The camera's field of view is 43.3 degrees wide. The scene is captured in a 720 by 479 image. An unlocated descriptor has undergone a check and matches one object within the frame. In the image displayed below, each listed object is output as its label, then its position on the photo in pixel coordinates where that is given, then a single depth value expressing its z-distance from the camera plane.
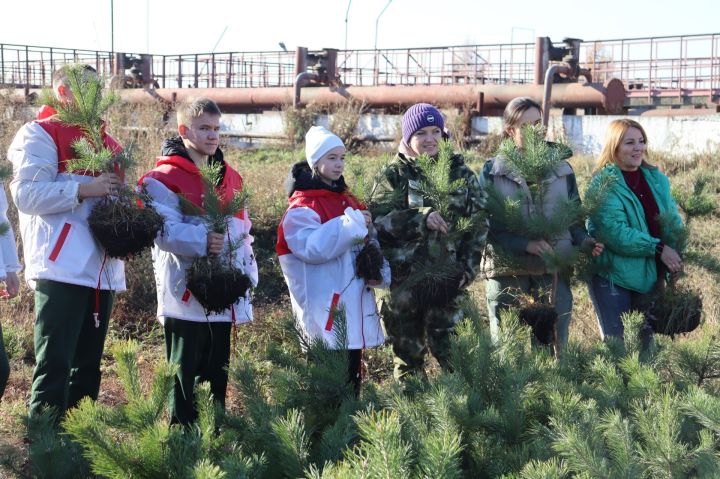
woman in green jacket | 4.80
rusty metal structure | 17.66
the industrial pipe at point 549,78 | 16.83
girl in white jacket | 4.35
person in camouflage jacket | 4.39
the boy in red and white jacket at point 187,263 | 4.24
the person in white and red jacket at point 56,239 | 4.02
